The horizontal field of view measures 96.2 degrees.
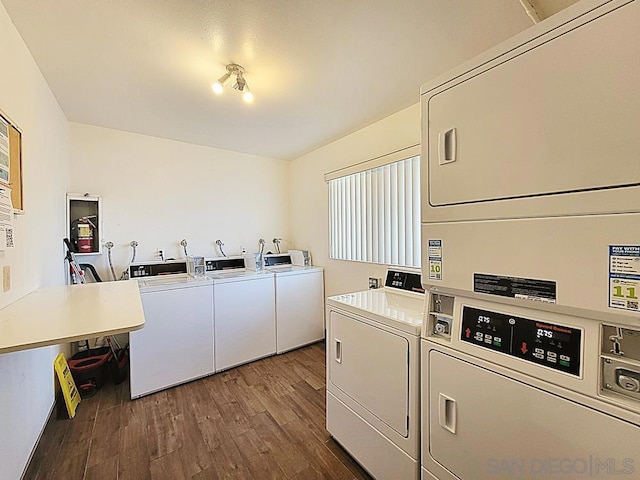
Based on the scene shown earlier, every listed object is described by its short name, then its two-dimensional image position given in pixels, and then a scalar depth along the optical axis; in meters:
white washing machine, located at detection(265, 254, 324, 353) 3.25
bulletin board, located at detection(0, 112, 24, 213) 1.42
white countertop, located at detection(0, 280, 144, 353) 0.97
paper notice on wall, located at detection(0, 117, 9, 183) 1.34
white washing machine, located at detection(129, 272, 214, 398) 2.42
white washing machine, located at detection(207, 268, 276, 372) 2.84
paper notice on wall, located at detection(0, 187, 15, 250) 1.32
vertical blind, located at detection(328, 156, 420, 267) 2.47
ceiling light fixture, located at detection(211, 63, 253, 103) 1.83
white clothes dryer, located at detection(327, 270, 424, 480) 1.40
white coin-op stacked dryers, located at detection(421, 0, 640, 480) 0.81
